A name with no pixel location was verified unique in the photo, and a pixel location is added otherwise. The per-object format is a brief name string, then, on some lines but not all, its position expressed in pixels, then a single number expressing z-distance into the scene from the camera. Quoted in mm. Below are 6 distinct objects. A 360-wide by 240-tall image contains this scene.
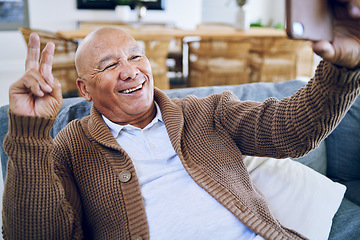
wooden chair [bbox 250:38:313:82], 3732
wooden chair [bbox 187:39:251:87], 3580
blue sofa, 1602
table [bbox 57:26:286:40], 3238
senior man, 857
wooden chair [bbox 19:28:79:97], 3541
